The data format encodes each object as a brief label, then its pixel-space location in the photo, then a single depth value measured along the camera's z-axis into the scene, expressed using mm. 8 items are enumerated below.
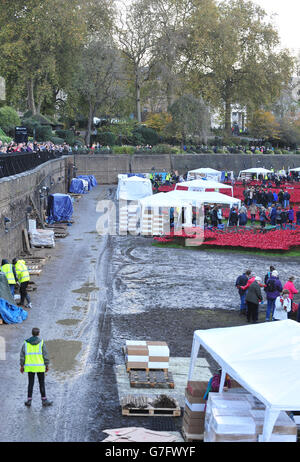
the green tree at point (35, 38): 66062
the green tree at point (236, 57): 83938
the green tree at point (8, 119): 54988
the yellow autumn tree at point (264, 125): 90938
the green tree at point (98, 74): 70375
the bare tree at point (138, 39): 77875
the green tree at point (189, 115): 77750
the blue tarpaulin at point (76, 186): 52344
